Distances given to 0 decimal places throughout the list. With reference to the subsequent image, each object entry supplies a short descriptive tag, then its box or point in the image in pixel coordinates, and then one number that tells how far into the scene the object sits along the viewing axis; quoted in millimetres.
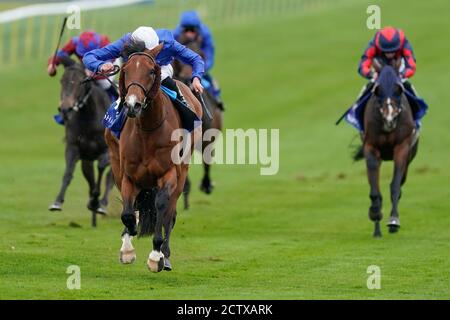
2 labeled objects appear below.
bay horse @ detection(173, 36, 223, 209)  17406
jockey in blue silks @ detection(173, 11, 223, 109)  18688
